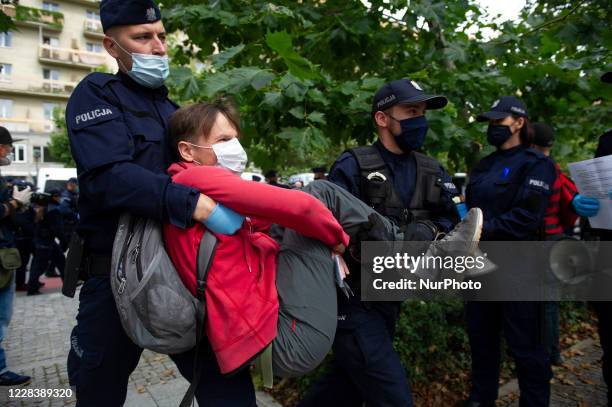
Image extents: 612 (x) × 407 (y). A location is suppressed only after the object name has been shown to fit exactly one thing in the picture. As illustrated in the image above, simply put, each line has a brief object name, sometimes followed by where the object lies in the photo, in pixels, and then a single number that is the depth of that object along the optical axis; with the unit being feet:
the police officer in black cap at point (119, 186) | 5.01
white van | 55.93
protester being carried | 4.92
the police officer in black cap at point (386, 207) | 6.58
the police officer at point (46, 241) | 25.46
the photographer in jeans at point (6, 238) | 12.64
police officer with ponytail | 9.36
